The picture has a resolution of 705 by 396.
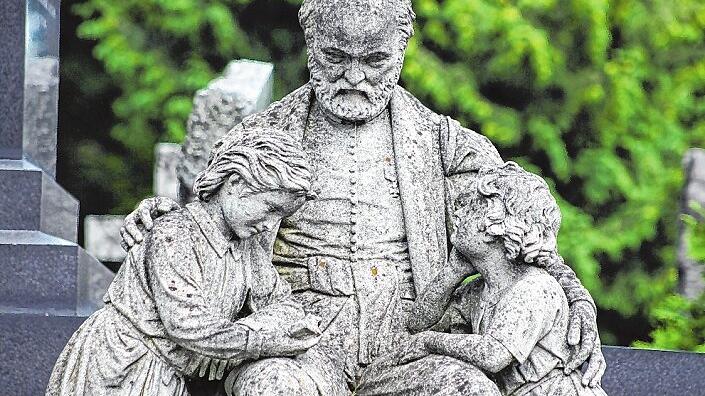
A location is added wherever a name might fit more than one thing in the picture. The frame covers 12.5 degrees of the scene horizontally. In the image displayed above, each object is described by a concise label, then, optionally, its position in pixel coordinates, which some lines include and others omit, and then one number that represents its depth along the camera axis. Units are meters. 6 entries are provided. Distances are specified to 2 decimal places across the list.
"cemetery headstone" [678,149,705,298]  21.08
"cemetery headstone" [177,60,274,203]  17.55
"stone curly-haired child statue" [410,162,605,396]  10.40
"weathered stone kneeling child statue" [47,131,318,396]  10.28
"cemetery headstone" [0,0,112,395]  13.00
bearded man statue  11.13
